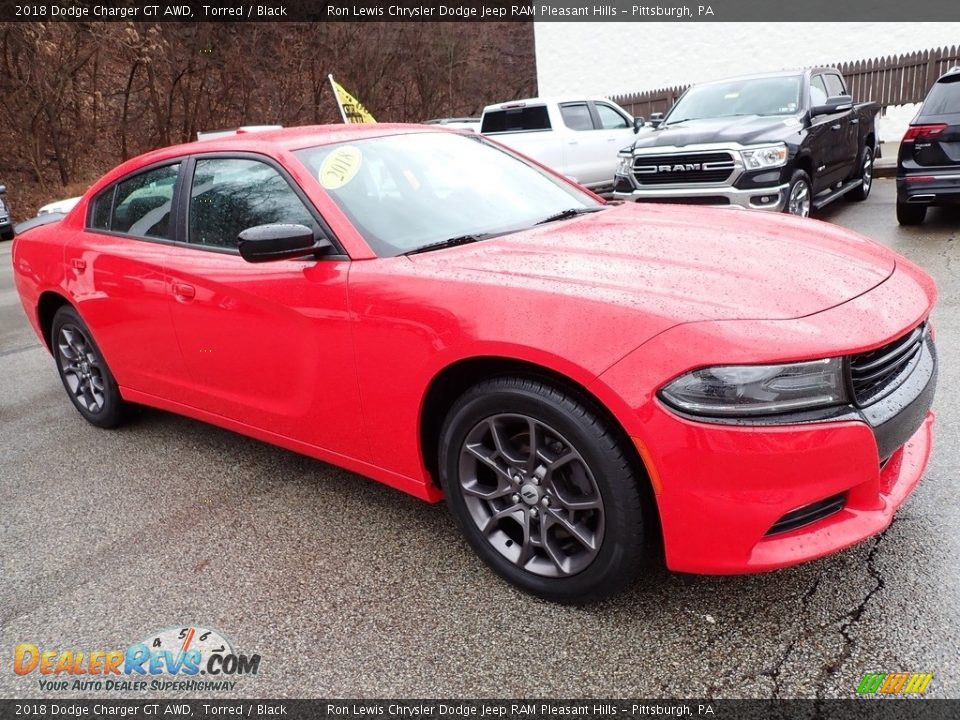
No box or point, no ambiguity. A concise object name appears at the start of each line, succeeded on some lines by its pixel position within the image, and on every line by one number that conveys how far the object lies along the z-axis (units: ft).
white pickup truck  39.37
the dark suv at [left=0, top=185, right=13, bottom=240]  52.85
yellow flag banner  38.50
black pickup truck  25.08
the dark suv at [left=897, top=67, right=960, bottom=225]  23.77
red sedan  6.81
